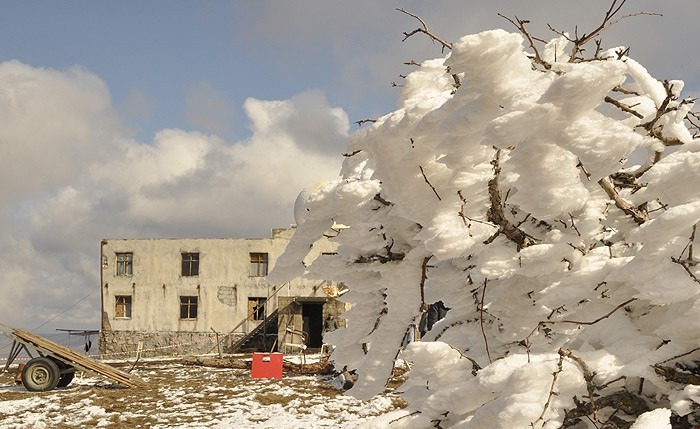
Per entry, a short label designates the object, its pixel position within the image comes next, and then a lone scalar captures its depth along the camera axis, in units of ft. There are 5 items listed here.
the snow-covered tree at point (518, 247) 6.91
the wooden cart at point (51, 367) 53.47
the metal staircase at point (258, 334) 105.50
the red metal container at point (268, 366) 60.75
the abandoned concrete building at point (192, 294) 109.19
